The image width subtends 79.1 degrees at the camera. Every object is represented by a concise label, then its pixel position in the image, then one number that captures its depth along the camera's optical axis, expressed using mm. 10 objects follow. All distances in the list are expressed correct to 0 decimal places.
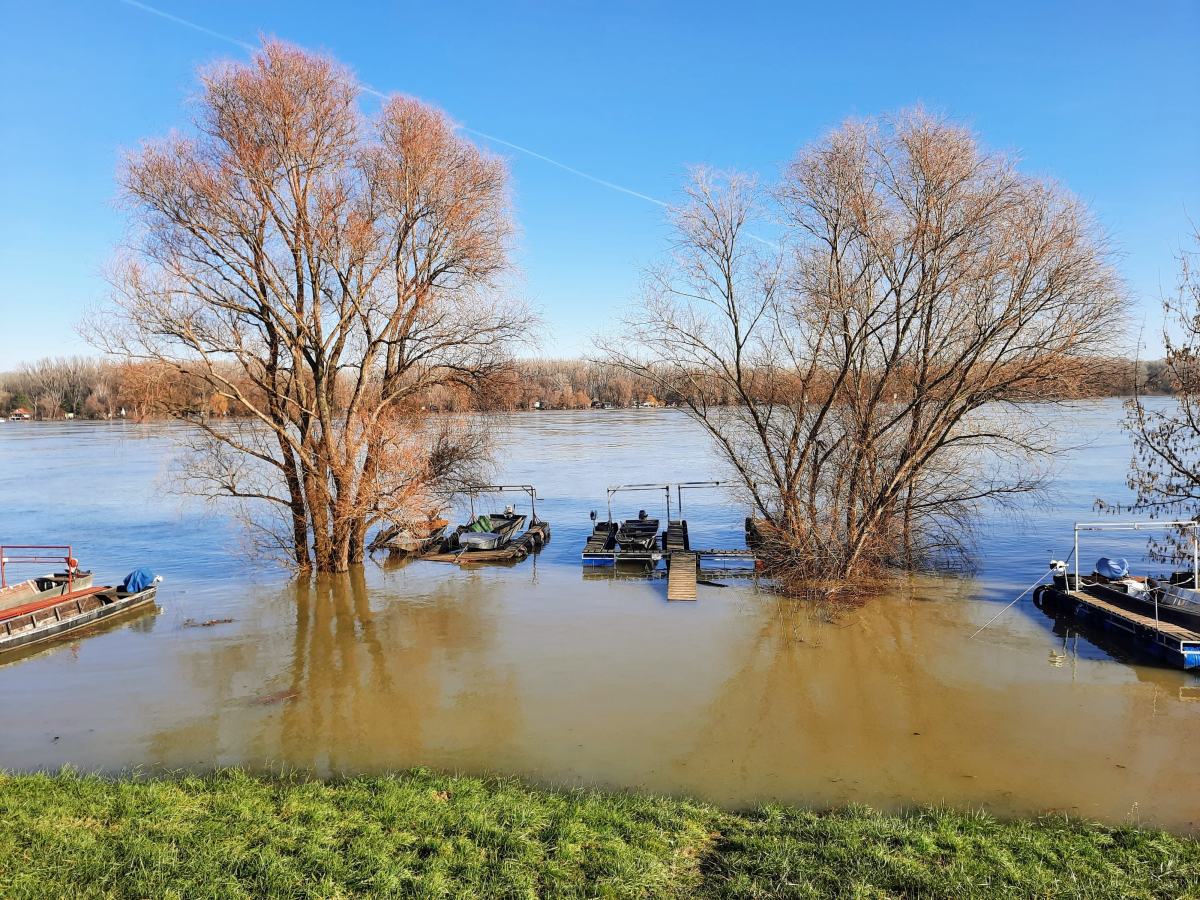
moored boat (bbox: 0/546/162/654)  15516
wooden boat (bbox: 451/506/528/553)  24000
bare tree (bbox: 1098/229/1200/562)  15094
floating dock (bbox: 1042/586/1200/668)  12875
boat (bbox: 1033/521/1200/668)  13328
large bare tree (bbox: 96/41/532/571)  18359
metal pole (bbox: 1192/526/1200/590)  14742
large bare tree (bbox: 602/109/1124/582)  16203
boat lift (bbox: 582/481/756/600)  20453
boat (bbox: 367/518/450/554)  22816
